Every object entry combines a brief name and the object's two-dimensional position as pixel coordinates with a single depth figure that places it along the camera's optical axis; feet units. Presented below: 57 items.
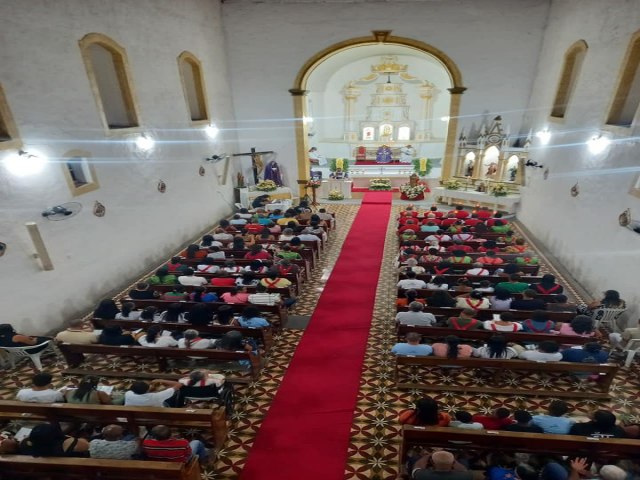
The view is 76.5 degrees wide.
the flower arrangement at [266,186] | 51.86
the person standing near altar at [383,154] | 81.46
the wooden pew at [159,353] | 19.49
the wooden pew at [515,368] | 18.37
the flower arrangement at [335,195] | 56.08
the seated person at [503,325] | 20.84
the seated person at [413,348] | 19.76
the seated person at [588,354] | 18.95
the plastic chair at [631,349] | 21.20
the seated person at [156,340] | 20.63
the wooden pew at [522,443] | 13.73
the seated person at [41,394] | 16.67
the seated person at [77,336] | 21.33
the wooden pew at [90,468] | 13.15
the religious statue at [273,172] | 54.65
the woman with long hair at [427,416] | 15.30
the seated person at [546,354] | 18.93
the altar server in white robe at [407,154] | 81.76
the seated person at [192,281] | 27.17
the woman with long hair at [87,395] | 16.49
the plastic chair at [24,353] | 21.40
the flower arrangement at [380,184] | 59.36
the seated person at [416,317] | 22.00
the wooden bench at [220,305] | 23.44
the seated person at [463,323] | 21.29
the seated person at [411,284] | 25.85
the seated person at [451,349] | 19.10
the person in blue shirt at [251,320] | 21.98
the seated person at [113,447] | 13.91
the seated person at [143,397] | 16.43
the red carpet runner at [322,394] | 16.15
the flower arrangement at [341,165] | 70.66
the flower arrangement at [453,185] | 51.62
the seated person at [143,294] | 25.41
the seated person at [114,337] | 20.92
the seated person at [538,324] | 20.95
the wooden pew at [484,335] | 20.21
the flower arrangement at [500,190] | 47.21
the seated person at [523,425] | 14.62
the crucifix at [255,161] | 53.06
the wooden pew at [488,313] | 22.37
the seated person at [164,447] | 13.96
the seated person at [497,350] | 19.05
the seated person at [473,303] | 23.58
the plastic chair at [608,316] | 23.72
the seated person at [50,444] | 13.35
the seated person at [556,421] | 14.88
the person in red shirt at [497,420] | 15.25
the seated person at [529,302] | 22.91
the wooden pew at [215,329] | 21.65
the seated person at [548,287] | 25.29
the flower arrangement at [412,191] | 55.06
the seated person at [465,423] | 14.84
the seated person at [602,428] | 14.21
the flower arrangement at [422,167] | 69.45
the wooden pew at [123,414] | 15.70
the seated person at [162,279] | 27.63
